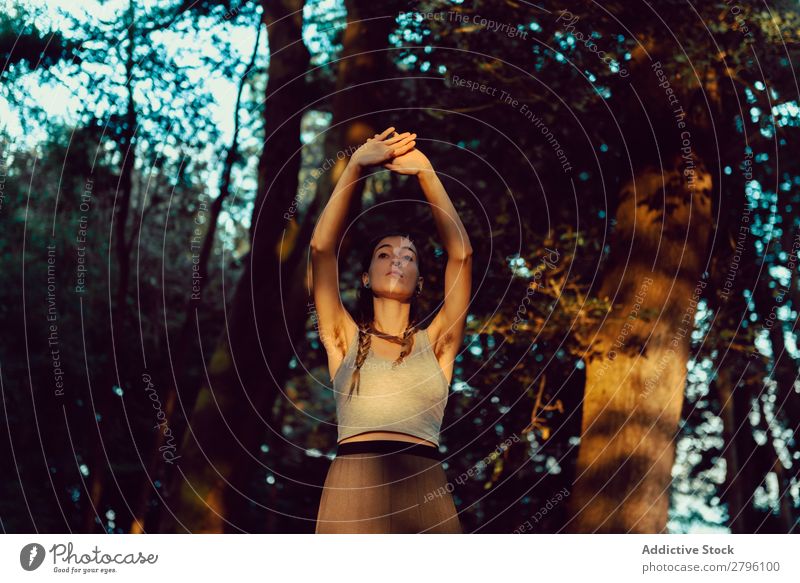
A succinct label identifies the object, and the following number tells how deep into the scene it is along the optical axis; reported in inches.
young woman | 206.2
